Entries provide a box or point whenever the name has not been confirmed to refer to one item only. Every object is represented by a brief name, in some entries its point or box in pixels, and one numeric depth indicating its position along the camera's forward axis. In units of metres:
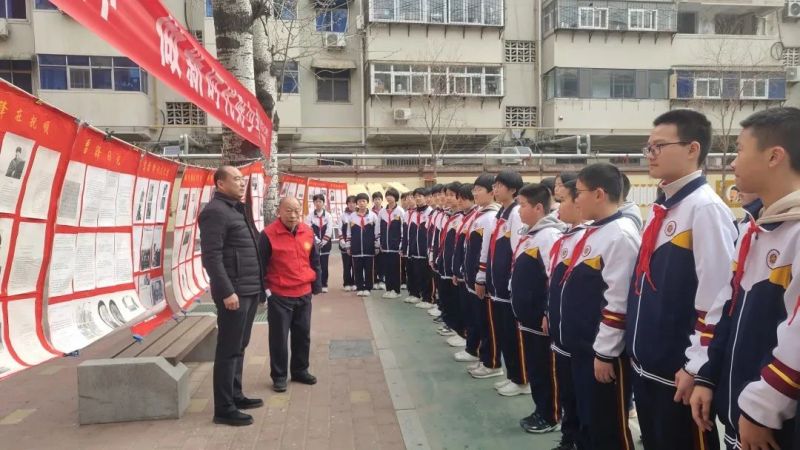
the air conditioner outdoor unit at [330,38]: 21.88
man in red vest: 4.85
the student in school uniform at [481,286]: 5.25
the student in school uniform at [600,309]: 2.81
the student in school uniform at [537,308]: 4.01
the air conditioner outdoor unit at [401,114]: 23.41
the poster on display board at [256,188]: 6.44
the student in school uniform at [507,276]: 4.67
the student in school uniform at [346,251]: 10.64
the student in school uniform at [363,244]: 10.23
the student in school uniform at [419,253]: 9.01
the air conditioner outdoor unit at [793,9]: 26.25
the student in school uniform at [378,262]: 10.72
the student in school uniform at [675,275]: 2.31
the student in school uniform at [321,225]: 10.45
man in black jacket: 4.02
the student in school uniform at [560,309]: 3.37
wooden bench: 4.12
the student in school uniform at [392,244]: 9.93
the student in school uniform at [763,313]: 1.70
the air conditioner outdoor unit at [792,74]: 26.28
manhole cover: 6.07
